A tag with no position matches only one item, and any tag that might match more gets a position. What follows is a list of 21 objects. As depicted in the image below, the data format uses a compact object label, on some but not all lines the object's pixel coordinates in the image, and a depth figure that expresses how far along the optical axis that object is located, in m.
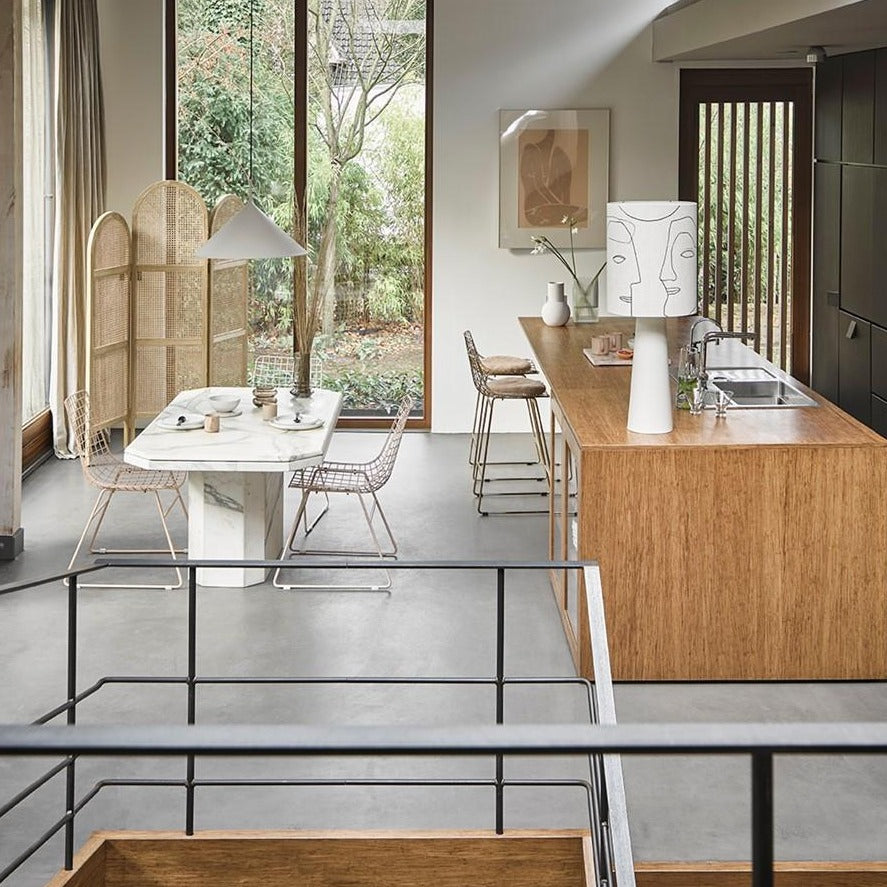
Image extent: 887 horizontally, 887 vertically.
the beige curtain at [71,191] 9.27
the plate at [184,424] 6.77
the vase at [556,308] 8.55
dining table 6.30
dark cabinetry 8.09
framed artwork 10.29
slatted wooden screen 10.38
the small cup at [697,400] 5.85
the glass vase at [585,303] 8.74
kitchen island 5.23
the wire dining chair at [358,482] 6.94
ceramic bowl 7.05
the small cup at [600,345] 7.34
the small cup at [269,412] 7.05
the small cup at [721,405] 5.80
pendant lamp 6.71
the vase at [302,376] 7.42
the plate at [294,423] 6.78
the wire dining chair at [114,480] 6.89
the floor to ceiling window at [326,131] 10.41
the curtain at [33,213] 8.79
